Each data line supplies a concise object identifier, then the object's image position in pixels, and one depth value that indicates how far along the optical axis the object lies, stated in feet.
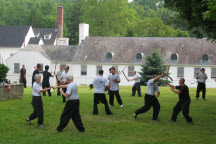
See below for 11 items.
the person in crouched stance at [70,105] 41.73
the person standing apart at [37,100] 44.96
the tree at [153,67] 153.89
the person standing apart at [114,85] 62.85
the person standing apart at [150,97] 51.57
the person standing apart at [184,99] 50.34
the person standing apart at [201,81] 78.69
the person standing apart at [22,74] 101.05
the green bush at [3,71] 84.12
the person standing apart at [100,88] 54.75
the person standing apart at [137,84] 85.87
